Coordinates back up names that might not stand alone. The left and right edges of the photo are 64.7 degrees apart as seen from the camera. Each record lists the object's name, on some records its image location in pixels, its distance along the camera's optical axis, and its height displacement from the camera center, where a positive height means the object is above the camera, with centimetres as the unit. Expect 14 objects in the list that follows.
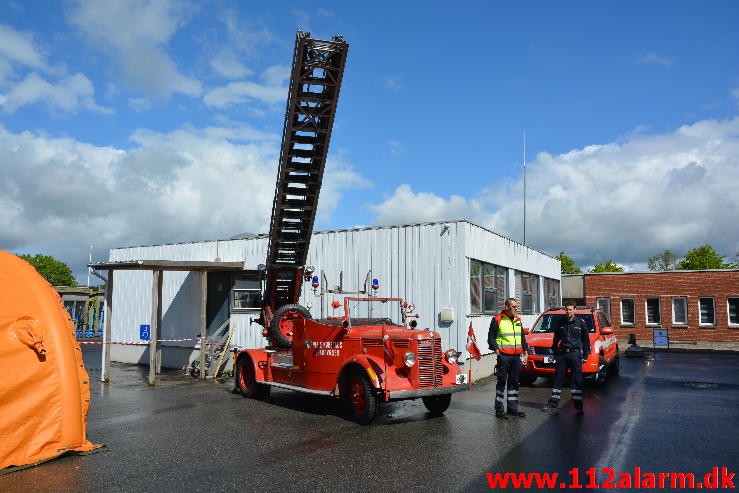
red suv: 1340 -105
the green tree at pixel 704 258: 6228 +480
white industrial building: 1472 +76
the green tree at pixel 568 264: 7600 +520
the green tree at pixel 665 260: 7677 +572
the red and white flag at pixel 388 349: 946 -71
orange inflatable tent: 656 -83
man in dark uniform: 1007 -84
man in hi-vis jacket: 981 -82
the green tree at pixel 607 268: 7706 +484
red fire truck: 922 -51
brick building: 3062 +14
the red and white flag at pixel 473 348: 1023 -79
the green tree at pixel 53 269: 8362 +562
